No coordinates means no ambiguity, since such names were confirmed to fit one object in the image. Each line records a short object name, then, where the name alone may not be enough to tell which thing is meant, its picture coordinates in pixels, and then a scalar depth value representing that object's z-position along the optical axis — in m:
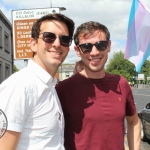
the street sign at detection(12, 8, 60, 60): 6.93
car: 6.98
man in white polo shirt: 1.49
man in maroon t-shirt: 2.14
